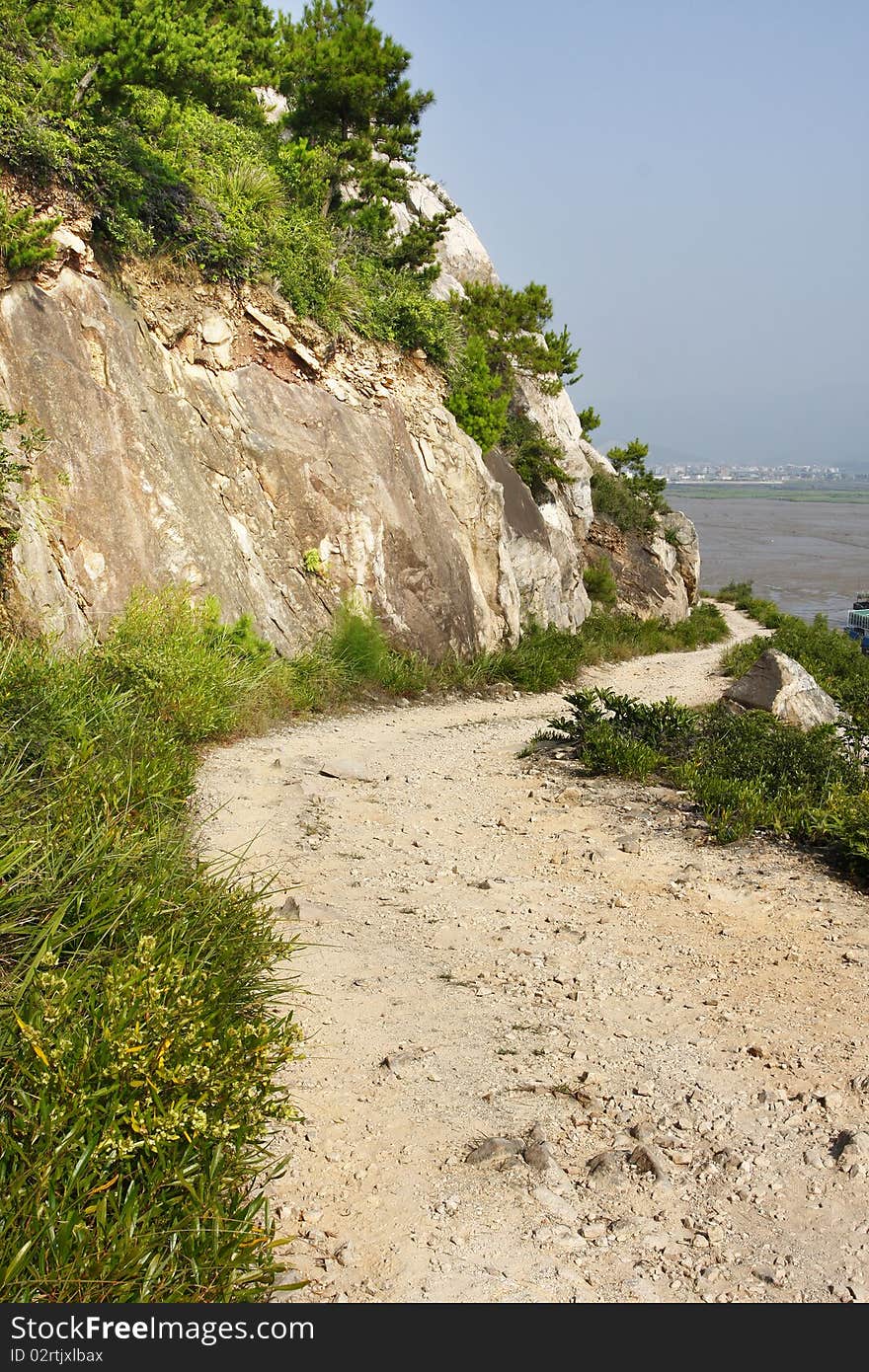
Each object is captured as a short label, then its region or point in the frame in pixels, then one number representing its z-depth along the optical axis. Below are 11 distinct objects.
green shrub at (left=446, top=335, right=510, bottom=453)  16.41
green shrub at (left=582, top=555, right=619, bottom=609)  24.47
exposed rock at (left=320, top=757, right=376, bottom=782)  8.70
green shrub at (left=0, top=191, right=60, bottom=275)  9.38
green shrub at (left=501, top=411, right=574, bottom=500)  20.69
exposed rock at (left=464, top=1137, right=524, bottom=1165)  3.46
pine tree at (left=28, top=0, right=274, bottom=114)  9.81
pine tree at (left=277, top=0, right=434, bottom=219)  15.98
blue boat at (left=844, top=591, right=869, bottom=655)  29.91
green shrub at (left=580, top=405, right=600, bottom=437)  27.36
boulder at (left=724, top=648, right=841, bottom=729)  12.16
